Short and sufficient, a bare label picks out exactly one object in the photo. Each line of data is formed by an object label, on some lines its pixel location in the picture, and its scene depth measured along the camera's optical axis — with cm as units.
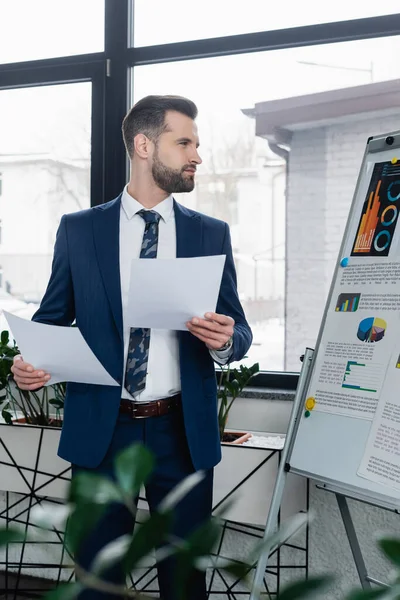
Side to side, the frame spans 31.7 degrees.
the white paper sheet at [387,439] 165
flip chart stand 189
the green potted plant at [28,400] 260
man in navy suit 178
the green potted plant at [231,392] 247
